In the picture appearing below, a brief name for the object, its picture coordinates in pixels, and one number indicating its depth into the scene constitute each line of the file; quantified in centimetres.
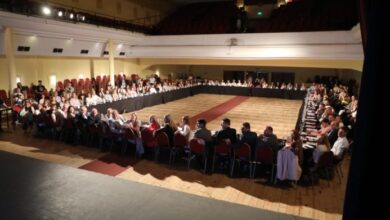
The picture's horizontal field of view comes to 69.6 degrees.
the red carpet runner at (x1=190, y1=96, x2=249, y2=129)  1233
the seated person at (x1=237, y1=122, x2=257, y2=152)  620
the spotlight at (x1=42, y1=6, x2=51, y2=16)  1164
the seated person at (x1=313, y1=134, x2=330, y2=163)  557
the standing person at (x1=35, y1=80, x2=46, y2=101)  1319
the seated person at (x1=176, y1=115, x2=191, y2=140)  682
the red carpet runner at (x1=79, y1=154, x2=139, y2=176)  640
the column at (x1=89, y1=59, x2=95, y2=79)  1877
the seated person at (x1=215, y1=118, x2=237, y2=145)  639
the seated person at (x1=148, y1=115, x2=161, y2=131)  725
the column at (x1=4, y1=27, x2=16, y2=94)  1132
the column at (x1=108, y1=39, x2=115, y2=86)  1670
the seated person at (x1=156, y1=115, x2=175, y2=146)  683
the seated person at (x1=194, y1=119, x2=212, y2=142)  646
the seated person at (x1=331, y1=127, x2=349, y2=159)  586
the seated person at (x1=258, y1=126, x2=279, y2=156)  587
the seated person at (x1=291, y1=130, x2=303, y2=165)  557
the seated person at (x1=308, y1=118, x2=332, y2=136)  711
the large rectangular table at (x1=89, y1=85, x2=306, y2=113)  1271
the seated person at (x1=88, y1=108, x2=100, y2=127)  782
